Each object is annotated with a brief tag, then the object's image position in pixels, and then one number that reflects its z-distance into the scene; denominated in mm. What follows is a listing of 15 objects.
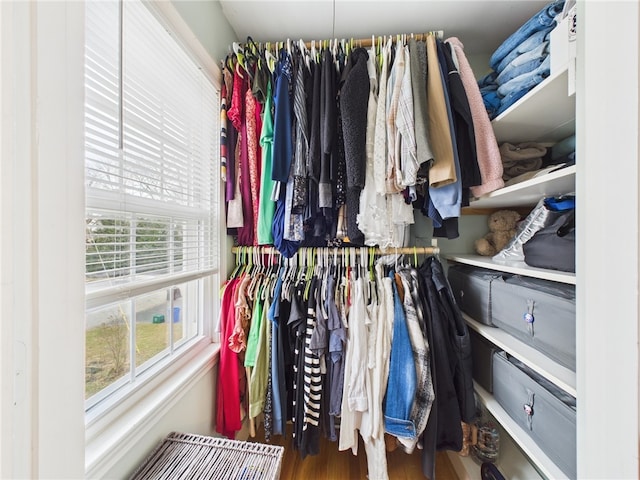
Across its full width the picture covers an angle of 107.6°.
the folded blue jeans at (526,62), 909
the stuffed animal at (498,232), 1274
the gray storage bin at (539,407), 723
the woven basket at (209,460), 703
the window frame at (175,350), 689
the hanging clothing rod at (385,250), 1253
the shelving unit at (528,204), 752
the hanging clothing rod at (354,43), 1134
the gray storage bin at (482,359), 1098
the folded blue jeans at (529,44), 908
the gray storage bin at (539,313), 728
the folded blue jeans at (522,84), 881
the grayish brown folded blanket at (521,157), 1101
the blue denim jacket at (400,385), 1039
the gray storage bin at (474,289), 1091
